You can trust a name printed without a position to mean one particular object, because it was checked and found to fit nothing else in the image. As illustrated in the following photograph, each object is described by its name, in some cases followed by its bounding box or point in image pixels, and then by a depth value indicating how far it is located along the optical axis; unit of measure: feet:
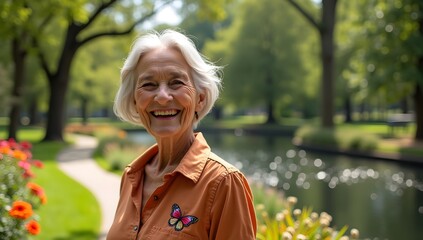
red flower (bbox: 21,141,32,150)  24.88
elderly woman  6.10
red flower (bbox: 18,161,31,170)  19.44
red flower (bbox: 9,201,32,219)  14.78
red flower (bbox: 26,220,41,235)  15.60
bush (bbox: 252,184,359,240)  13.46
